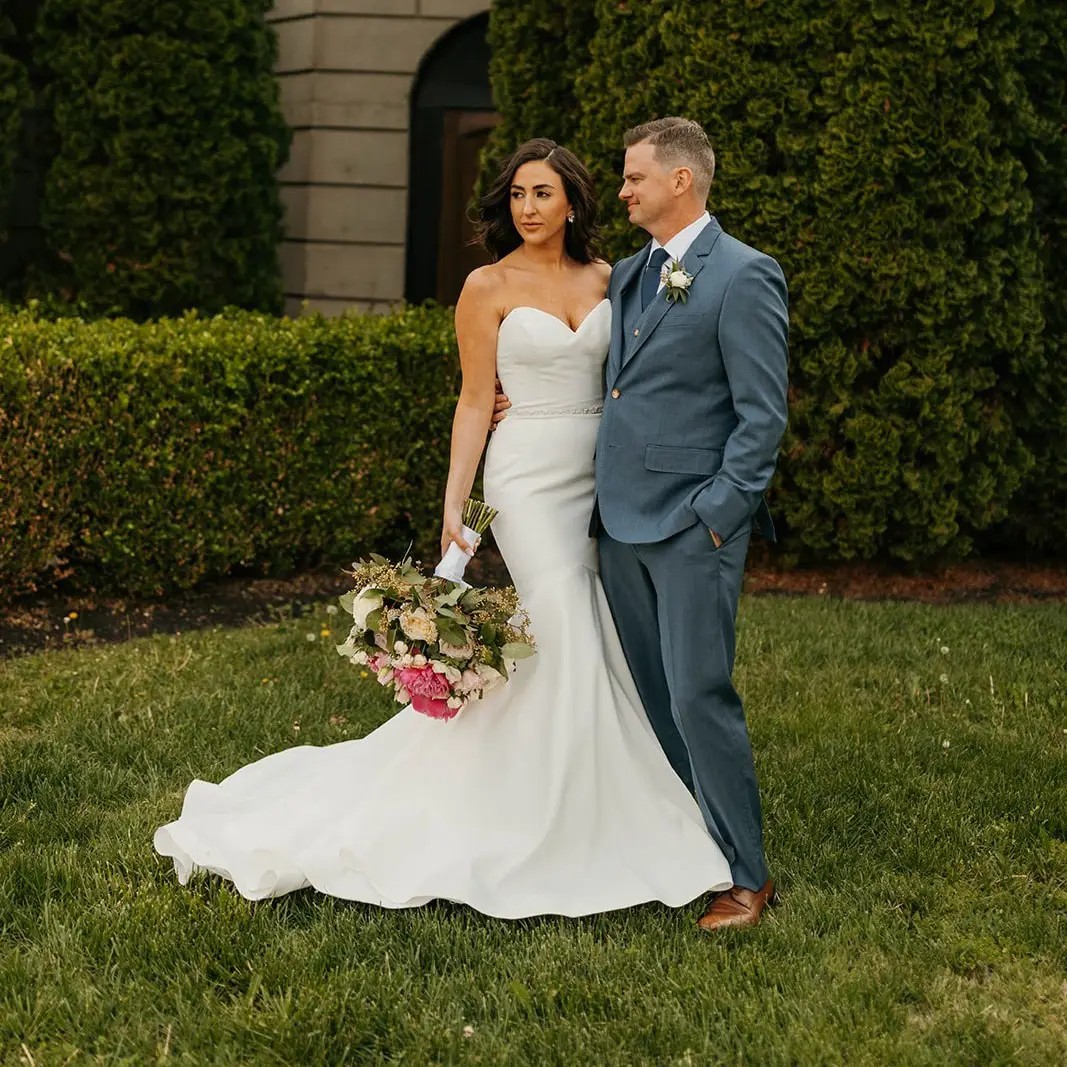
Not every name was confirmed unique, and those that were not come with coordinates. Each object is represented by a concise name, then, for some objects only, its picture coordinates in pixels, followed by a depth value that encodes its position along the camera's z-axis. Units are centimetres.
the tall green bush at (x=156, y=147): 1050
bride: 430
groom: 397
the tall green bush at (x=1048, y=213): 809
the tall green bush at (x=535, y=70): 896
